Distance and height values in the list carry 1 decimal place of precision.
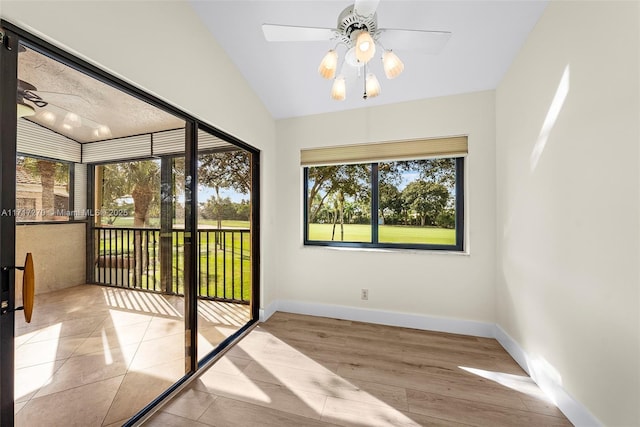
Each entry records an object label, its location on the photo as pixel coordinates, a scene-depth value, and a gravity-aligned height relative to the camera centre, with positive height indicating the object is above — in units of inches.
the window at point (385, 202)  105.7 +5.9
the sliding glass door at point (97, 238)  39.7 -5.1
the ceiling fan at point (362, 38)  49.7 +39.6
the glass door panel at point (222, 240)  80.6 -9.9
